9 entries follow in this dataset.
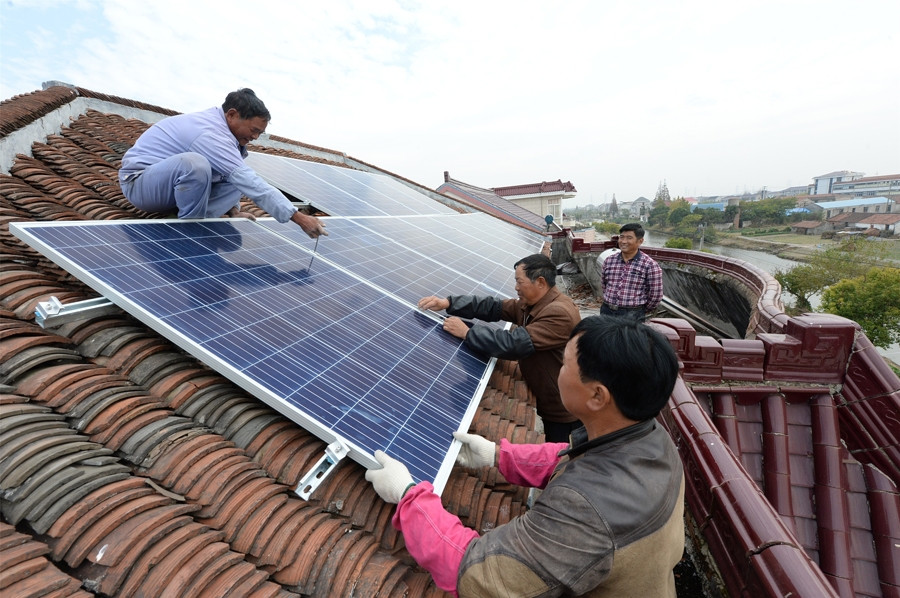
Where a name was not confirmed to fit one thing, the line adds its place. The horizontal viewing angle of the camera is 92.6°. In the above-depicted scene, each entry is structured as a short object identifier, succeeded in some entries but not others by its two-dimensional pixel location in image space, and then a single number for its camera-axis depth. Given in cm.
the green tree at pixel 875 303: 2995
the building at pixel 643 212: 15120
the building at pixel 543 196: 3709
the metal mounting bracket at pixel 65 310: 239
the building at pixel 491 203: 2489
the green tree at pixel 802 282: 4206
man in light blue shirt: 404
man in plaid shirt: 694
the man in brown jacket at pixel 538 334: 392
